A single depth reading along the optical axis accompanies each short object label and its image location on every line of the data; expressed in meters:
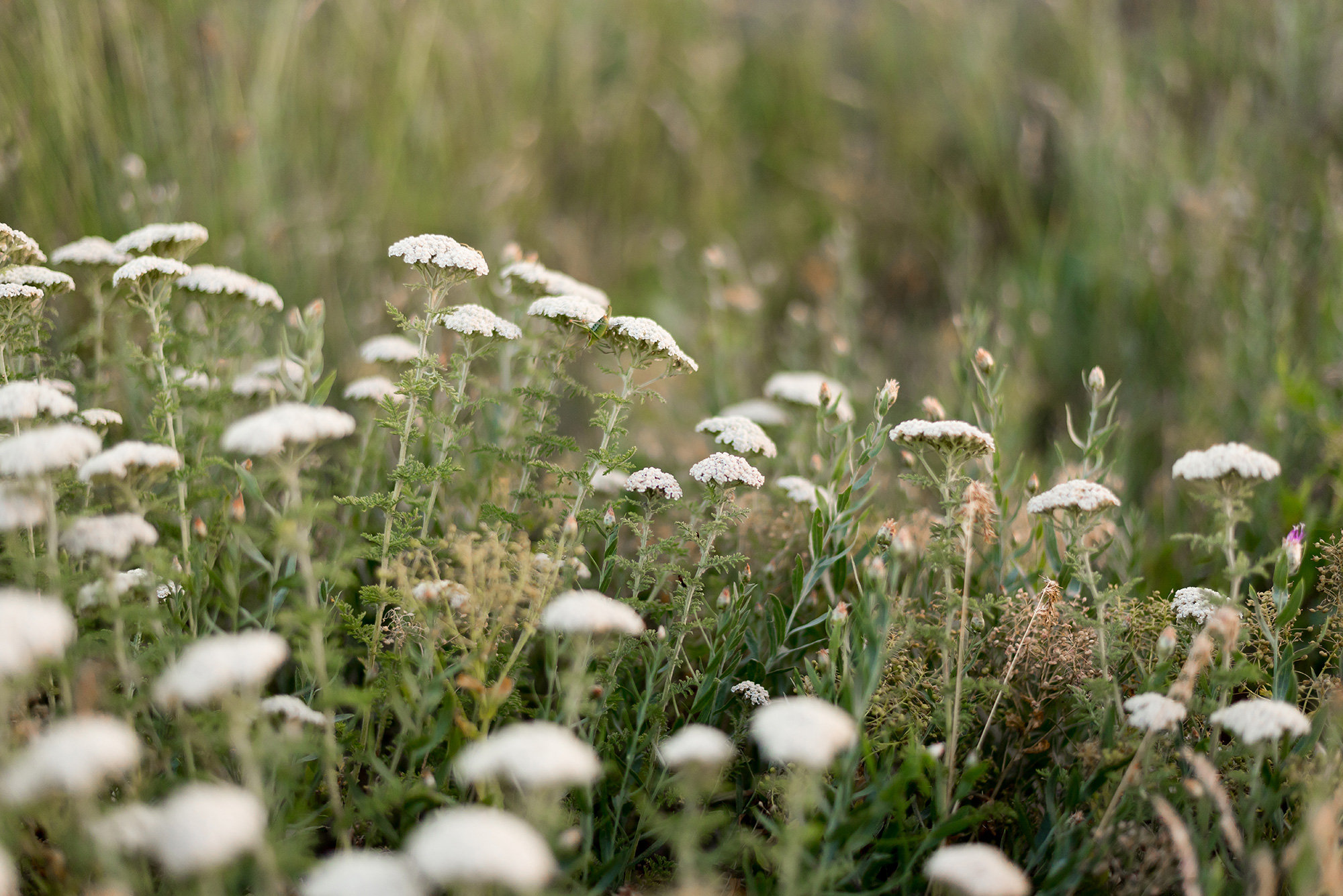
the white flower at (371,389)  1.81
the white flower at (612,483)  1.81
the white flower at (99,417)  1.68
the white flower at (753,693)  1.70
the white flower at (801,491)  1.77
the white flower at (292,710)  1.61
